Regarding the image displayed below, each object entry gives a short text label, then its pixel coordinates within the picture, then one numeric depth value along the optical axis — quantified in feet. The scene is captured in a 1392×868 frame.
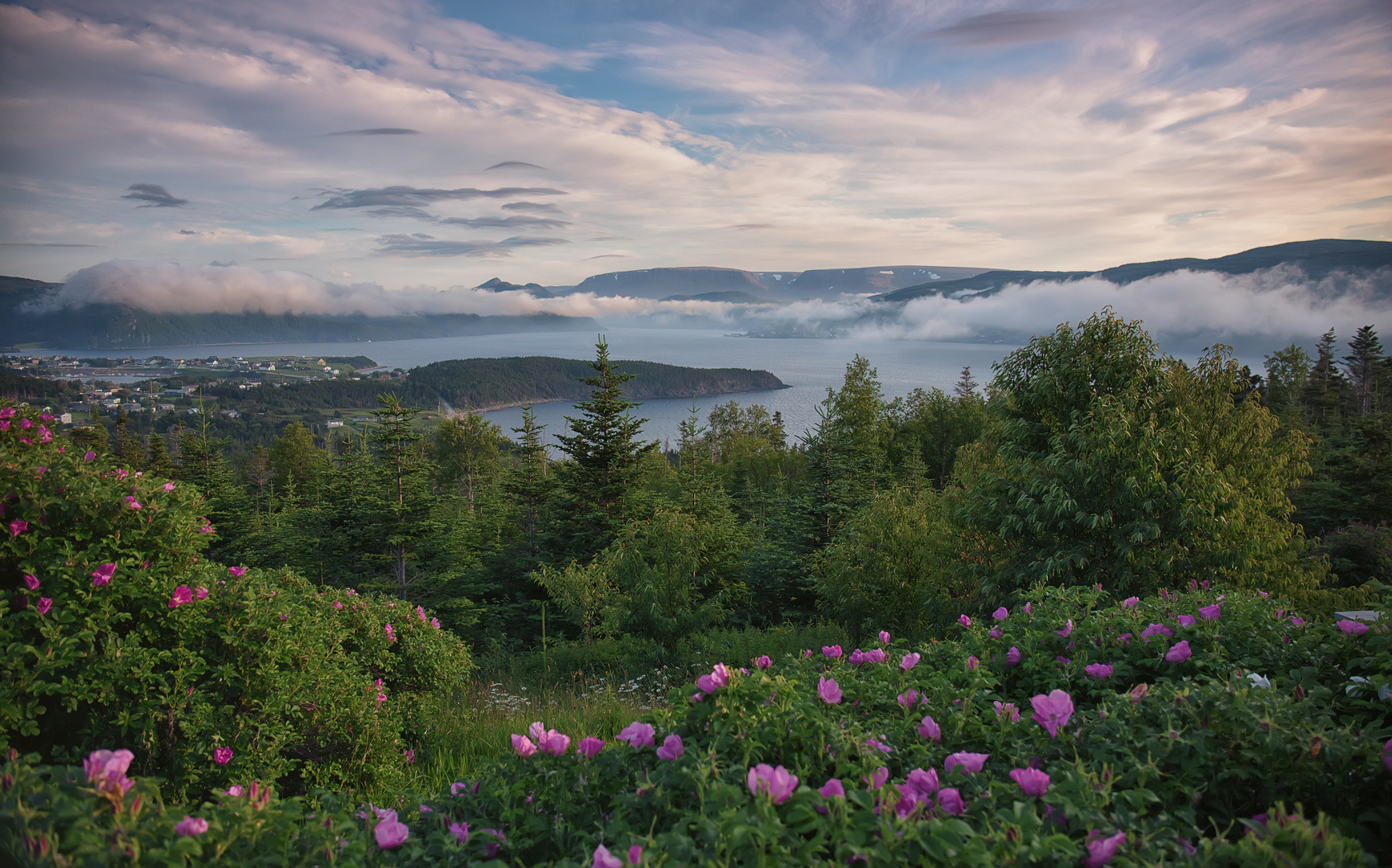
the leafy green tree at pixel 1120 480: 28.81
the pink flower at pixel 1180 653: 9.80
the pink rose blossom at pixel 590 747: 7.41
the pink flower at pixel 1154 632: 10.80
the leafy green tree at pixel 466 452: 151.43
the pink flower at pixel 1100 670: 9.61
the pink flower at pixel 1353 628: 9.81
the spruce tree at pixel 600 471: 64.69
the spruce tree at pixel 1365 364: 178.40
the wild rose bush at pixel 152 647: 10.30
